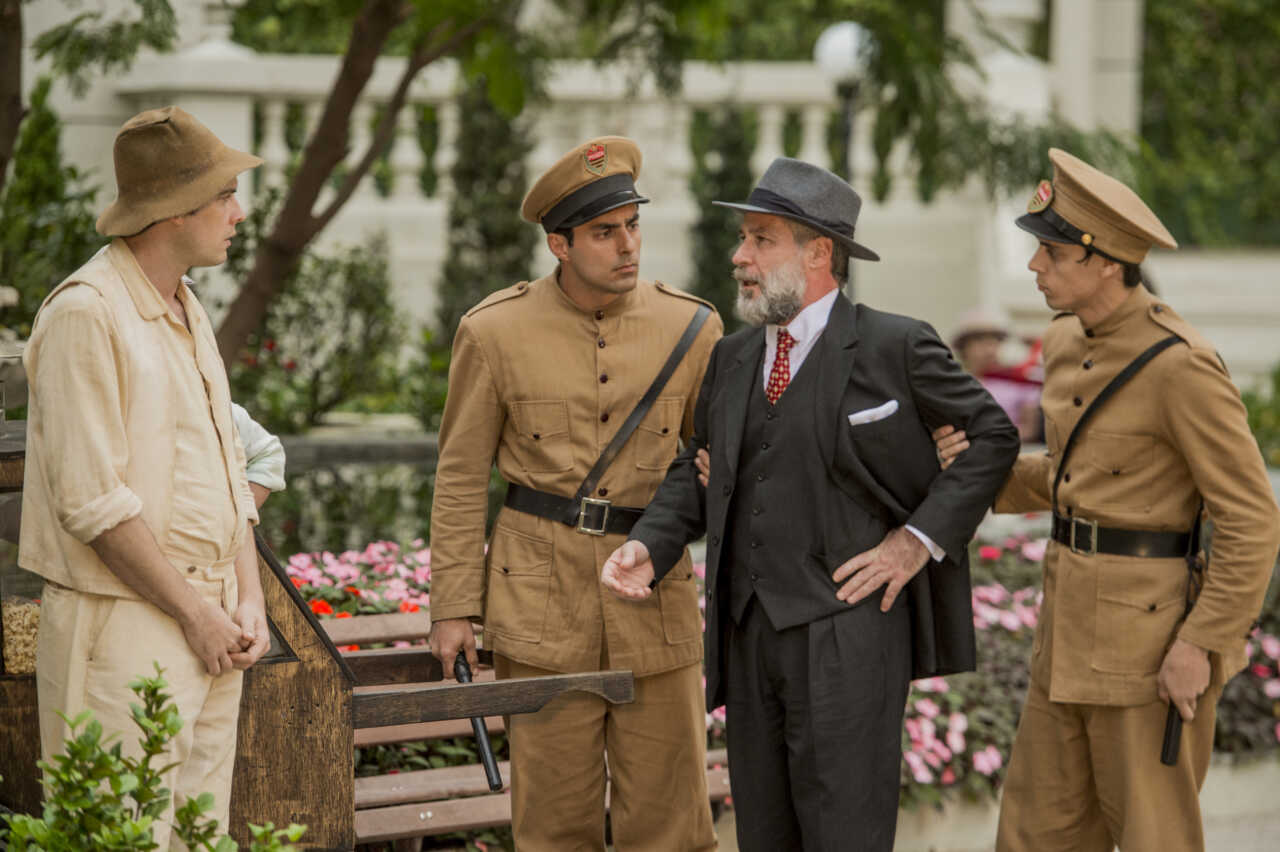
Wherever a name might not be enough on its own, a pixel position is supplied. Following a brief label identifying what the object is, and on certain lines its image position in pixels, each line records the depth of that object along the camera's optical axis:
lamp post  20.12
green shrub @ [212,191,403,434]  16.47
